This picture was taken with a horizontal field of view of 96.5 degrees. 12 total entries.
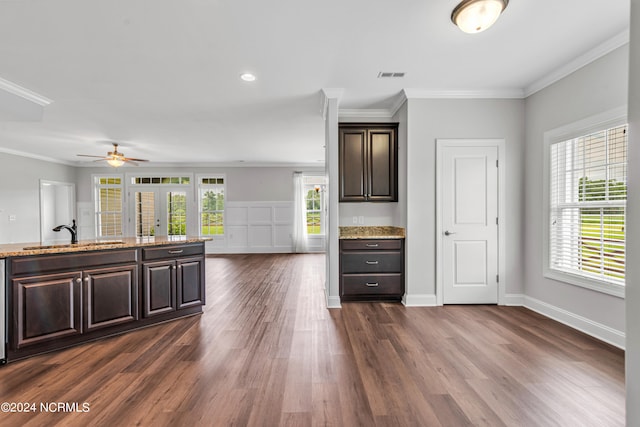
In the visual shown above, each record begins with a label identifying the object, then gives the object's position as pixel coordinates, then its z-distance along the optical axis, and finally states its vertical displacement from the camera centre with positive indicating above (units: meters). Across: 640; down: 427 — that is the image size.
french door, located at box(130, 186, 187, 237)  8.16 -0.01
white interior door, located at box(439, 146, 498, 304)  3.55 -0.18
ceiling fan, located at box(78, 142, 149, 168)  5.52 +1.00
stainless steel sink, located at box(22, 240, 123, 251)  2.52 -0.32
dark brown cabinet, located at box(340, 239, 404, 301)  3.73 -0.77
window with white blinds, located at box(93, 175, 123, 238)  8.23 +0.16
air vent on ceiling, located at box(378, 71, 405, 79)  3.11 +1.49
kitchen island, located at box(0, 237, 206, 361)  2.30 -0.73
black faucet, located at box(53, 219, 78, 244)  2.83 -0.21
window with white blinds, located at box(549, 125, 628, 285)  2.54 +0.04
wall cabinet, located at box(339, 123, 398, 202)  3.98 +0.68
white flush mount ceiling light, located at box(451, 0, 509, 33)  1.97 +1.38
